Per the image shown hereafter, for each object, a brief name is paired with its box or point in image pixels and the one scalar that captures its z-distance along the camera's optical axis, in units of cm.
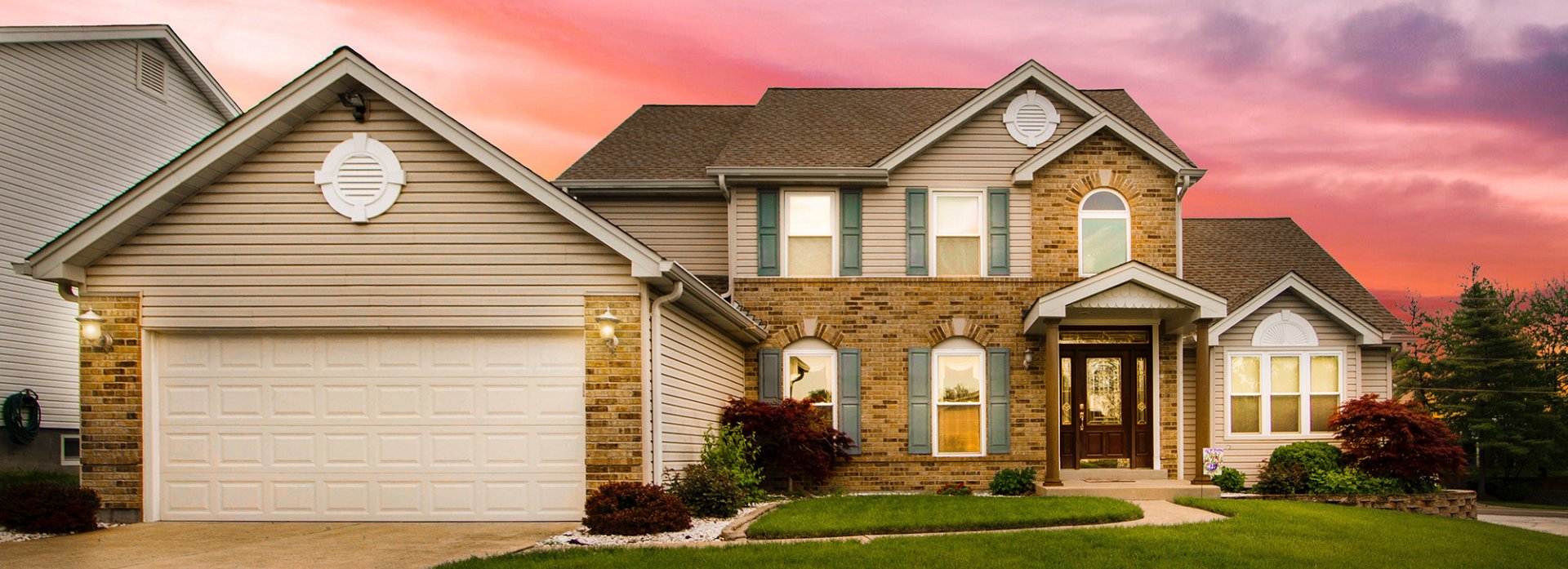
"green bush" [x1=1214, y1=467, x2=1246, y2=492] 1773
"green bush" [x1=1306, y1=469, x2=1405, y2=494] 1681
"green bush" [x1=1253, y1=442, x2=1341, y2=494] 1708
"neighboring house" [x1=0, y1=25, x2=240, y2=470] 1808
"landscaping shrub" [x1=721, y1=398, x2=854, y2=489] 1614
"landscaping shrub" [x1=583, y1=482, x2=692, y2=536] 1074
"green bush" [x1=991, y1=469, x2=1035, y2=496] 1680
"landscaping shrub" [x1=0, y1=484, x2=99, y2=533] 1118
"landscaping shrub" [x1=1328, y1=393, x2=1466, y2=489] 1684
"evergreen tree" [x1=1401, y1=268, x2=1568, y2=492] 3525
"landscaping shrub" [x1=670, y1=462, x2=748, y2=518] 1247
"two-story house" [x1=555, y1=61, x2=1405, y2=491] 1777
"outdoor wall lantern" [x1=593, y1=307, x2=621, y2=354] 1172
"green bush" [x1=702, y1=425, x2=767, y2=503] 1444
